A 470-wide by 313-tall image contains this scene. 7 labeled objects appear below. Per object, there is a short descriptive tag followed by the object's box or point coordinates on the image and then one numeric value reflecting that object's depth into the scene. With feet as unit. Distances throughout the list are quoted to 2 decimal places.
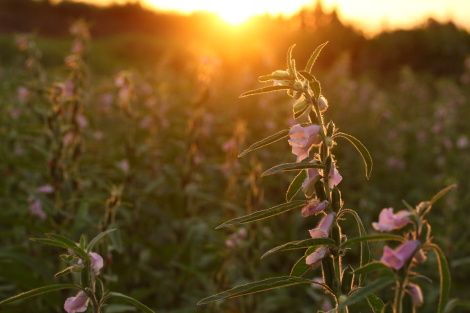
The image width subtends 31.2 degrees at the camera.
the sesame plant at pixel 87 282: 2.27
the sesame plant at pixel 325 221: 1.94
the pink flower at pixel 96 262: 2.36
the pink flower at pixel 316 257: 2.27
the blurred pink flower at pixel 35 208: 4.64
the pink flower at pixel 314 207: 2.29
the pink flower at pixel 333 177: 2.28
